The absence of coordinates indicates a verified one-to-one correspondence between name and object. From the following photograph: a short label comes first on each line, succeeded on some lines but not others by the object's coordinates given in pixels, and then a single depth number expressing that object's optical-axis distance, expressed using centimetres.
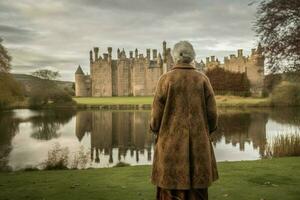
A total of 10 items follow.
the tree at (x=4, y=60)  2755
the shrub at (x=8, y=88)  2748
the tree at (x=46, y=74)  5997
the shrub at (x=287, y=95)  3688
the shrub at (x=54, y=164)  1060
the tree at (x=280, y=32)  752
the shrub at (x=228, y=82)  5878
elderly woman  373
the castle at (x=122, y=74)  7769
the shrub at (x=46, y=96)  4953
